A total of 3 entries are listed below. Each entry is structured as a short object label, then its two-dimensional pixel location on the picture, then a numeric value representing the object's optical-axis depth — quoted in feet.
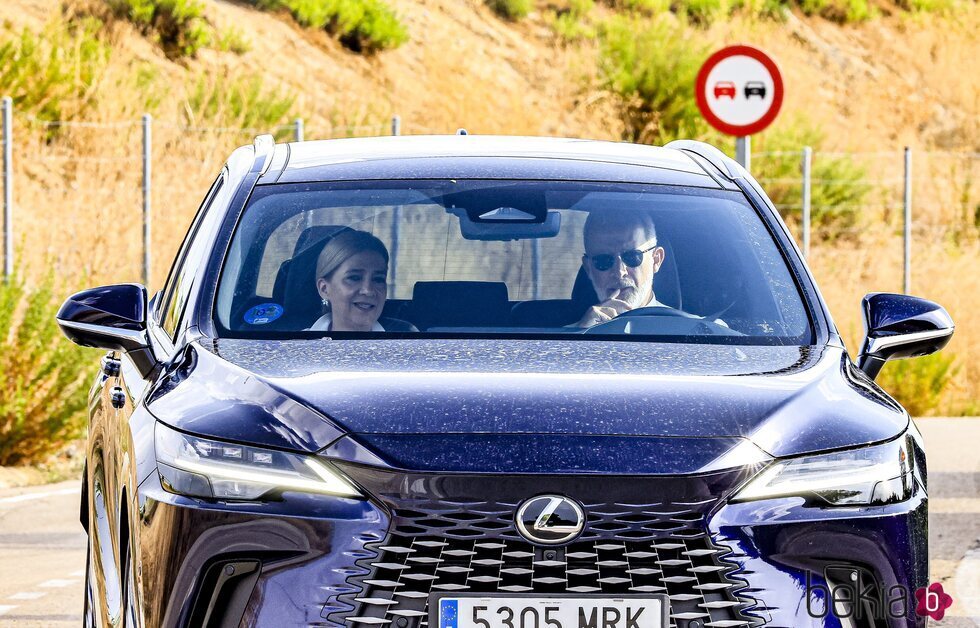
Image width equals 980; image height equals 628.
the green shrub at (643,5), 138.72
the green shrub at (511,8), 130.52
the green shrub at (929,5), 160.56
